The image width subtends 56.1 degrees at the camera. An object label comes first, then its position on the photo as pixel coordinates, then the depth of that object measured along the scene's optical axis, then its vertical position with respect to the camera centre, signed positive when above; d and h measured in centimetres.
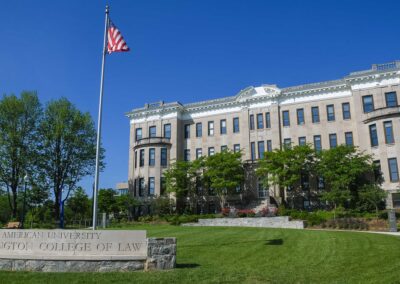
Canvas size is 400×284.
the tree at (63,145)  4934 +911
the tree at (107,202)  5047 +144
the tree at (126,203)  4947 +124
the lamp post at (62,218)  4038 -47
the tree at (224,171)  4391 +468
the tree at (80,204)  5663 +143
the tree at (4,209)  6991 +104
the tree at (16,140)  4659 +922
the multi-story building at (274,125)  4066 +1096
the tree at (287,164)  4059 +501
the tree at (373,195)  3531 +134
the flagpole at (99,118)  1648 +462
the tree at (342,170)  3756 +401
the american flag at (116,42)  1966 +882
